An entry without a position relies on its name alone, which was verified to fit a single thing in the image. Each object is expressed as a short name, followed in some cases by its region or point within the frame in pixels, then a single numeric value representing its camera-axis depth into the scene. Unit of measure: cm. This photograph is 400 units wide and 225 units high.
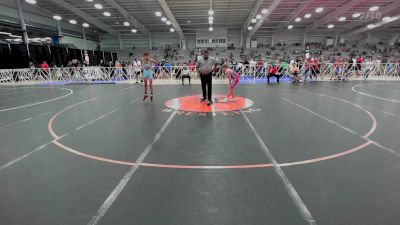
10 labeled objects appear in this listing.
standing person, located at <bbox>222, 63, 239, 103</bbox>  891
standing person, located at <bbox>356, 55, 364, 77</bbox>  1755
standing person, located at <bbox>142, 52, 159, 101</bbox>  912
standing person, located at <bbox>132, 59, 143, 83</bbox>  1720
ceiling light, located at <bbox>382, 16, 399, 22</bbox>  2774
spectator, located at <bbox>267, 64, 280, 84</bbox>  1552
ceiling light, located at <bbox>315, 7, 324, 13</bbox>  2525
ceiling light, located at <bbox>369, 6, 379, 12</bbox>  2491
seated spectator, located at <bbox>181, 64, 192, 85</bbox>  1576
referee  808
